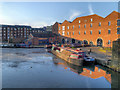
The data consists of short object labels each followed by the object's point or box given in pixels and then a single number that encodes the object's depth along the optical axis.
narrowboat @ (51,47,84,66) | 26.84
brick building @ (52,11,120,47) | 52.97
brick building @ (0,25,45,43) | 118.11
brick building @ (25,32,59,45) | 75.56
